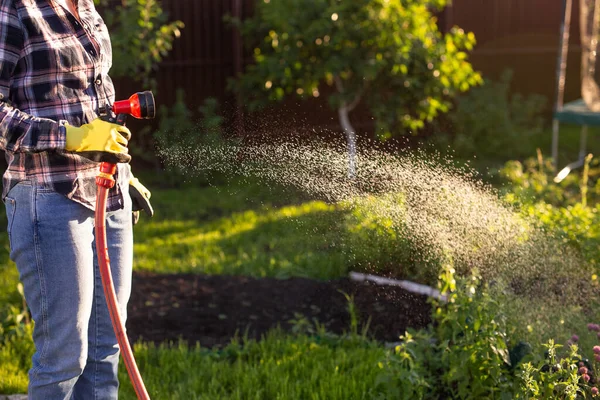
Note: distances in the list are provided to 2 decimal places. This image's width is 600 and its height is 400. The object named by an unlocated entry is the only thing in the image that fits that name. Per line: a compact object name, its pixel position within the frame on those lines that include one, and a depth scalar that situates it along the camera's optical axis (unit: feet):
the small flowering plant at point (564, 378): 6.98
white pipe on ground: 11.78
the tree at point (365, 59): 20.30
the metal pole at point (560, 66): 20.34
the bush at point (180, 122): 20.97
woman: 6.12
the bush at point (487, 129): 25.89
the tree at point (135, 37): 16.30
